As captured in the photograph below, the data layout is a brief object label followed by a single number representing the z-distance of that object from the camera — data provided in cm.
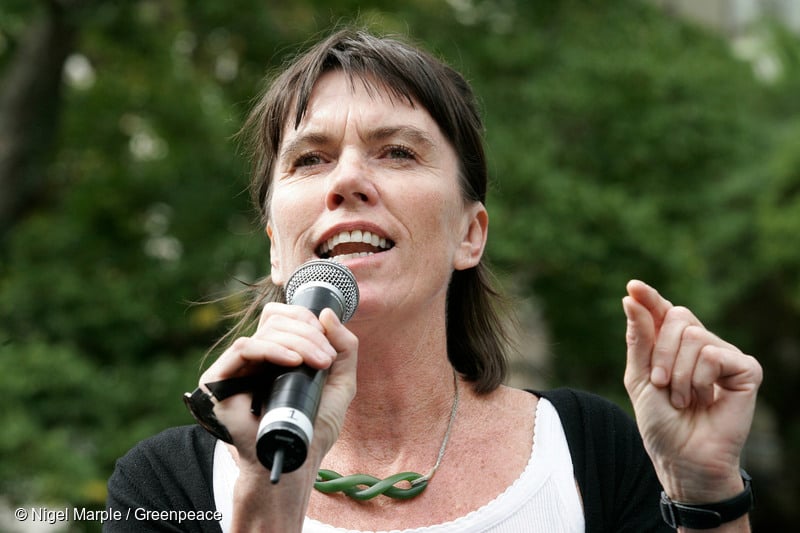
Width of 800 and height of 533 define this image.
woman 448
